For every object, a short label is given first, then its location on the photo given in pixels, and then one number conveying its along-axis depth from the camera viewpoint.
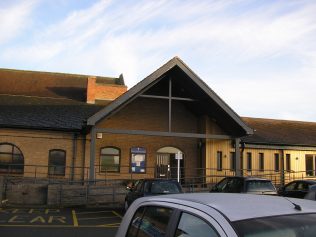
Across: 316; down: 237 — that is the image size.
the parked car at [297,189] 12.59
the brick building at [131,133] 17.92
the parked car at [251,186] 12.57
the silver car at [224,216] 2.24
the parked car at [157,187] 11.80
